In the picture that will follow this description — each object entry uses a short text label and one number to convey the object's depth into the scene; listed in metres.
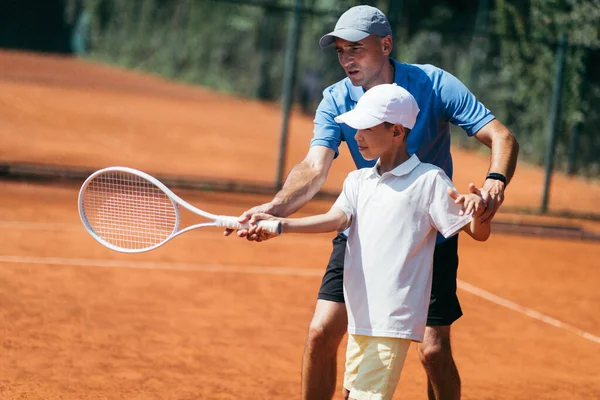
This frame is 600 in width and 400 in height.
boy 7.06
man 7.93
